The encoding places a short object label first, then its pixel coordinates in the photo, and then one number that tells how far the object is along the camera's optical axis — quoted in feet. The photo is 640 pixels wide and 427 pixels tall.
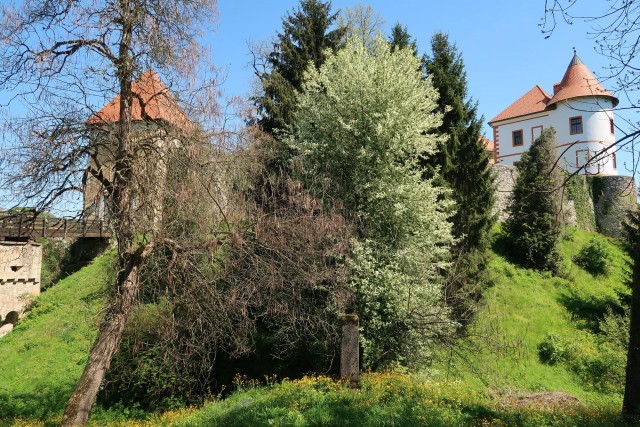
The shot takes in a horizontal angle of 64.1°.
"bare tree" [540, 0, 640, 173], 20.77
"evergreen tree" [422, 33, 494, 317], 57.41
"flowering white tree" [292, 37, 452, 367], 45.88
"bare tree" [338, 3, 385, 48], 96.58
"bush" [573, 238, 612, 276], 75.31
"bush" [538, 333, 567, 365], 53.16
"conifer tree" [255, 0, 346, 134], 60.29
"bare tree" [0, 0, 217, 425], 27.61
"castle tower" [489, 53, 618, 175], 113.29
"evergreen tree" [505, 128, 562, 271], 70.03
